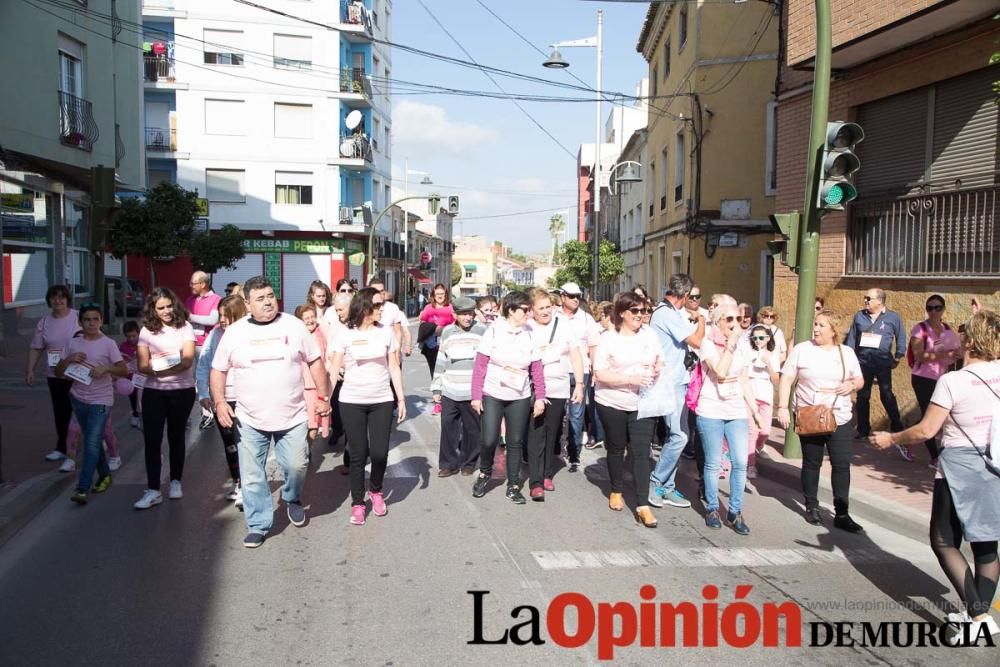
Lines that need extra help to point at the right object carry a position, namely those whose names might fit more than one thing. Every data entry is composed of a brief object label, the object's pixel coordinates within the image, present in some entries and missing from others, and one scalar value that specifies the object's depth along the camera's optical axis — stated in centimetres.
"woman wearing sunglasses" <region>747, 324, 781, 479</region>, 780
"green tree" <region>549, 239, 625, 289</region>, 3184
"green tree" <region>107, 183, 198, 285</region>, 2153
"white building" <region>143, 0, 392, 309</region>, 3756
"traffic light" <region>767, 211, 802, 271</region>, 872
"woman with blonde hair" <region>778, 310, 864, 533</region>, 621
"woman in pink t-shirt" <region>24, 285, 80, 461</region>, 795
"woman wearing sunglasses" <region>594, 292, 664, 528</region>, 650
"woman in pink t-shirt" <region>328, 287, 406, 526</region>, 644
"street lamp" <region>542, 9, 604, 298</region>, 2094
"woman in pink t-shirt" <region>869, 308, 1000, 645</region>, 419
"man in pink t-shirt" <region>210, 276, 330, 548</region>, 575
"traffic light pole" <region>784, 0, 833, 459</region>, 830
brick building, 900
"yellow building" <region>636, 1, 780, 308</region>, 1900
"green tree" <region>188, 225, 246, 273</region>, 3128
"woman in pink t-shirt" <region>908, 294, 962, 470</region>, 827
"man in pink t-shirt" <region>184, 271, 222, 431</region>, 902
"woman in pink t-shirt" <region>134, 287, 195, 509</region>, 664
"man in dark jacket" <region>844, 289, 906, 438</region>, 939
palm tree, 12652
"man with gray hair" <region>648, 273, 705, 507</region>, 695
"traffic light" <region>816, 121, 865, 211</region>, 806
